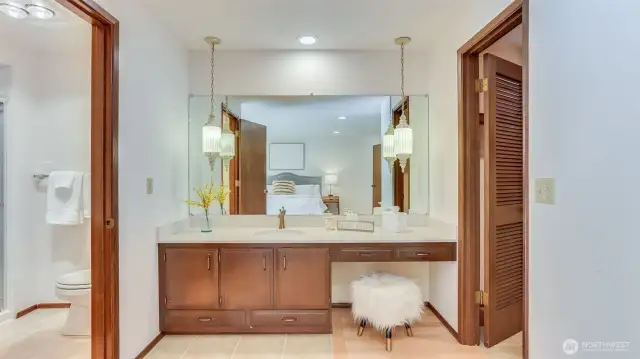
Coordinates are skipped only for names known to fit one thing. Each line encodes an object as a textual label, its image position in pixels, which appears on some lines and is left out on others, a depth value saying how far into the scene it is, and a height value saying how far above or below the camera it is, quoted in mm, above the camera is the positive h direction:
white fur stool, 2439 -859
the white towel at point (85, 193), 3088 -121
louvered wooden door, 2453 -159
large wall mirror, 3234 +185
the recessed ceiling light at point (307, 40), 2867 +1138
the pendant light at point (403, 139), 3053 +345
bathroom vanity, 2611 -693
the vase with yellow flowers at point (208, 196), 2939 -148
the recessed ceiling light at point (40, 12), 2329 +1117
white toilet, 2557 -869
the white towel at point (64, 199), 3041 -171
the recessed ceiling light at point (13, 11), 2342 +1121
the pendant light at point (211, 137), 3074 +362
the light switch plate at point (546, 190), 1505 -45
